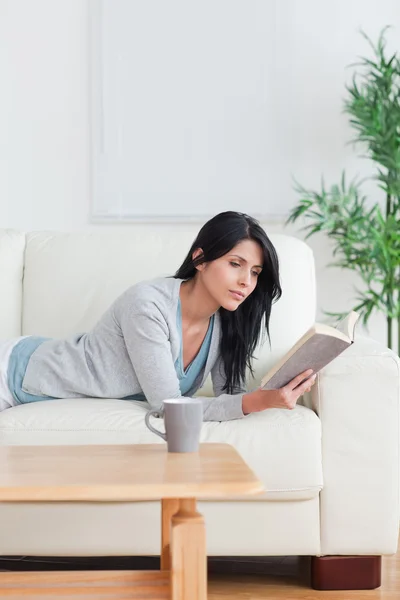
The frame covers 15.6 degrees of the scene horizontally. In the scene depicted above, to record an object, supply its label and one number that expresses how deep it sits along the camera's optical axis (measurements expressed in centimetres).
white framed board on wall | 592
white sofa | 386
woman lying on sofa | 392
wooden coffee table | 301
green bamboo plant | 554
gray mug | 328
